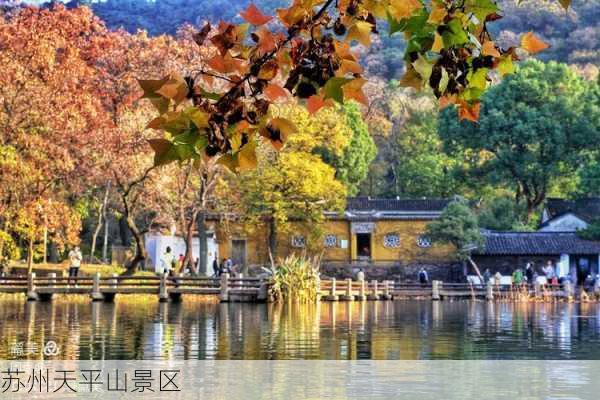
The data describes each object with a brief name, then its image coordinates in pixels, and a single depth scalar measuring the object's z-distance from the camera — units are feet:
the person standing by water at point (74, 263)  122.83
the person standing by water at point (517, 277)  145.18
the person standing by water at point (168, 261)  130.11
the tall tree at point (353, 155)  180.45
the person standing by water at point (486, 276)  149.09
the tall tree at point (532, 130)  176.65
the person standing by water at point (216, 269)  146.81
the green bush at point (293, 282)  115.75
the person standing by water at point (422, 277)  151.52
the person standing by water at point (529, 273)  152.15
